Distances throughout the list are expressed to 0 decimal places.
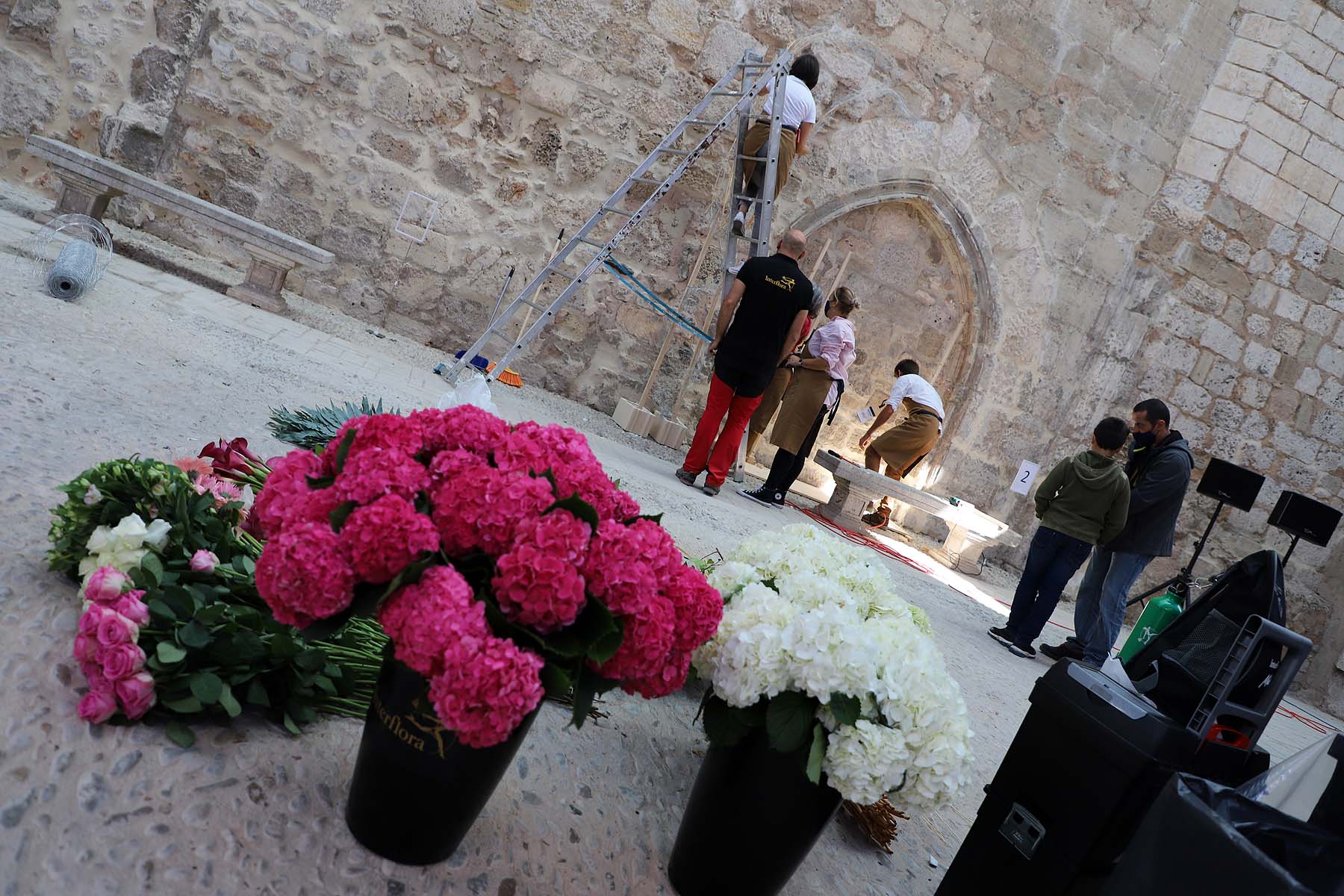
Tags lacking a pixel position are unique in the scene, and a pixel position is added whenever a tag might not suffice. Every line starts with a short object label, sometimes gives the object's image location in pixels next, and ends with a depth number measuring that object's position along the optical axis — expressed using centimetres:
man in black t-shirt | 540
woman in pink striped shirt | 658
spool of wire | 365
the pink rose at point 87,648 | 133
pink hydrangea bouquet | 115
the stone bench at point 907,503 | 733
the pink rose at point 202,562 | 159
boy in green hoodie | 484
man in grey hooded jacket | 492
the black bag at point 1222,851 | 105
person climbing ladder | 604
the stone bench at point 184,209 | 495
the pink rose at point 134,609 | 138
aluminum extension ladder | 582
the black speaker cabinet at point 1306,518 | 716
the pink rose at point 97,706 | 129
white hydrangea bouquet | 151
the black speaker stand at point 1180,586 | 511
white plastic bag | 341
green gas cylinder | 508
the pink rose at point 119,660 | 131
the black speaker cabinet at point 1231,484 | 679
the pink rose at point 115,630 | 132
